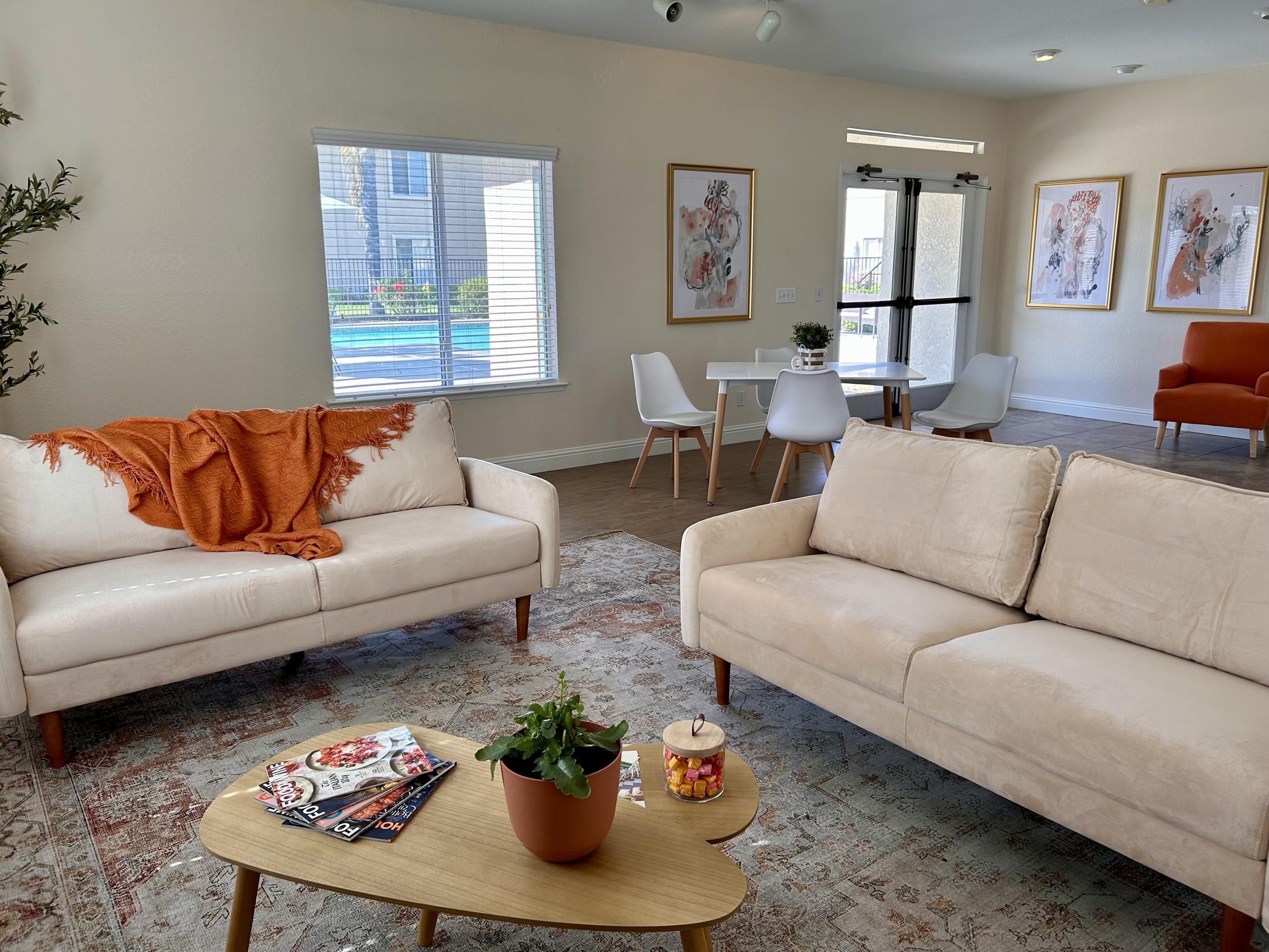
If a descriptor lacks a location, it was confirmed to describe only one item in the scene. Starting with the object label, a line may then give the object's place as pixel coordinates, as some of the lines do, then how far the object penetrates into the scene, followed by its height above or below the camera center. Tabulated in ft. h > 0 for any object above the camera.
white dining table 16.84 -1.44
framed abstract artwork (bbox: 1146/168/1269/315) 22.82 +1.43
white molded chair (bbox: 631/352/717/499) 17.47 -2.14
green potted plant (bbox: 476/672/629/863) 4.51 -2.37
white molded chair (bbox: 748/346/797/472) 19.77 -1.33
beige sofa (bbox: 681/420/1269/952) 5.46 -2.57
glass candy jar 5.33 -2.70
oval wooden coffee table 4.39 -2.88
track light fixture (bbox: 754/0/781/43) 16.35 +4.89
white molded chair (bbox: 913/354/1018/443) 17.70 -2.04
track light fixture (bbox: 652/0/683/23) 15.47 +4.89
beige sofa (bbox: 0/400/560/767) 7.95 -2.68
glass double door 25.04 +0.67
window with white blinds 16.56 +0.68
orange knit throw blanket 9.67 -1.87
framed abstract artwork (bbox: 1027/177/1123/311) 25.59 +1.56
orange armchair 20.97 -2.03
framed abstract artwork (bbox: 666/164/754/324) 20.70 +1.28
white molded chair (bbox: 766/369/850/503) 15.48 -1.89
